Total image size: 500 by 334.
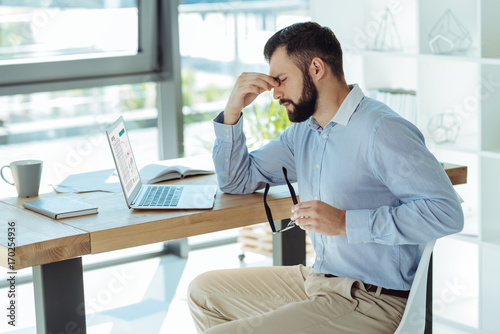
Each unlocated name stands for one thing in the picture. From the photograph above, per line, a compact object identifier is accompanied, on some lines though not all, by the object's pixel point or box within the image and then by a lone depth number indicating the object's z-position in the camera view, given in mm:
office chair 1733
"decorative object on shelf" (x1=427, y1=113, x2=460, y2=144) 3285
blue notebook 2006
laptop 2064
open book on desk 2416
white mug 2266
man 1795
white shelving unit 3014
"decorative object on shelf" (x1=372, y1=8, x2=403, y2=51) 3574
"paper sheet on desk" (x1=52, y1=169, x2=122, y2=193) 2350
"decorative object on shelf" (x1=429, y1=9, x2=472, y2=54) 3205
